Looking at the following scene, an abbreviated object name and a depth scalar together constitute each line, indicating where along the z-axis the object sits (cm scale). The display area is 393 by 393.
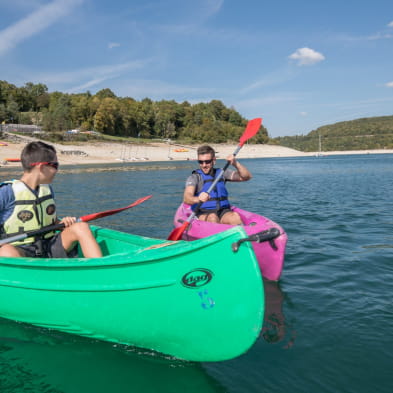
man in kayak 511
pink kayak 416
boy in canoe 320
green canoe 237
